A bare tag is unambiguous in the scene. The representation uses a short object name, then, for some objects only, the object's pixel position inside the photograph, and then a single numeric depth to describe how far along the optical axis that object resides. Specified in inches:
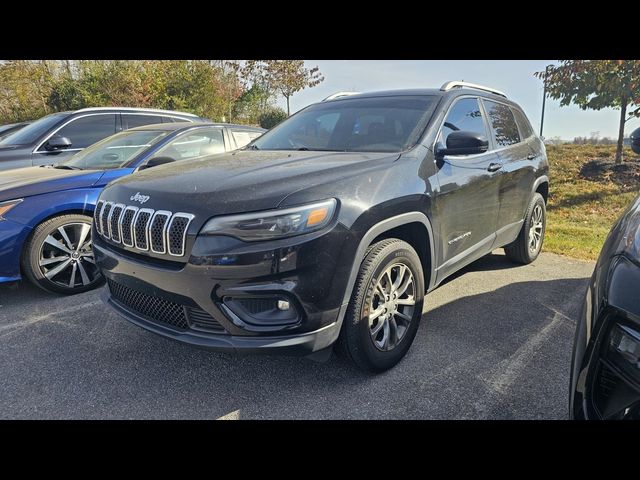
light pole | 402.6
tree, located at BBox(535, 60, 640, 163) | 341.1
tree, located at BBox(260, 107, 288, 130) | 857.5
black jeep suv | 86.4
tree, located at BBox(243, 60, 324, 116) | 829.2
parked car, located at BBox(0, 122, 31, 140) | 372.1
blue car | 149.1
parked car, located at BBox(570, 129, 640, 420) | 53.9
